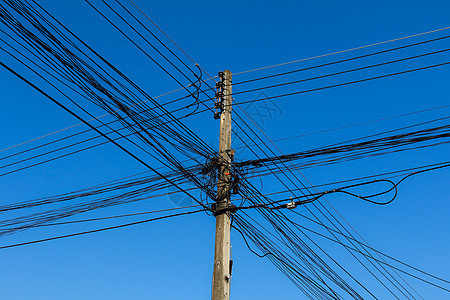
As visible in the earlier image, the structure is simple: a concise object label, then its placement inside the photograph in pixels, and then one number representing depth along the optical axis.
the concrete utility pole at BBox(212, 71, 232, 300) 6.98
